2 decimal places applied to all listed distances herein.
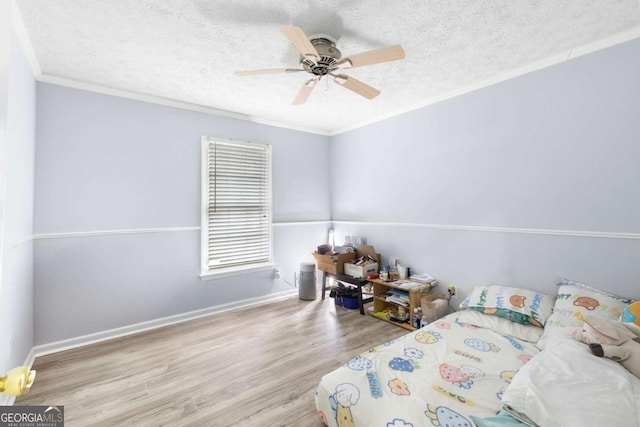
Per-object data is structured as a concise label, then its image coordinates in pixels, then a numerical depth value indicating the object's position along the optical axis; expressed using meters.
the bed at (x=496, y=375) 1.19
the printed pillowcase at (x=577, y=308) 1.86
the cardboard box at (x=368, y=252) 3.70
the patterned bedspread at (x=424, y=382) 1.38
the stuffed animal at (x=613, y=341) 1.45
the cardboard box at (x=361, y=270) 3.47
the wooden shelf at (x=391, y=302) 2.88
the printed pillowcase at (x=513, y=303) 2.17
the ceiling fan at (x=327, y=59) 1.68
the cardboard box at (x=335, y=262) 3.66
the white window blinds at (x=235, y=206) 3.41
